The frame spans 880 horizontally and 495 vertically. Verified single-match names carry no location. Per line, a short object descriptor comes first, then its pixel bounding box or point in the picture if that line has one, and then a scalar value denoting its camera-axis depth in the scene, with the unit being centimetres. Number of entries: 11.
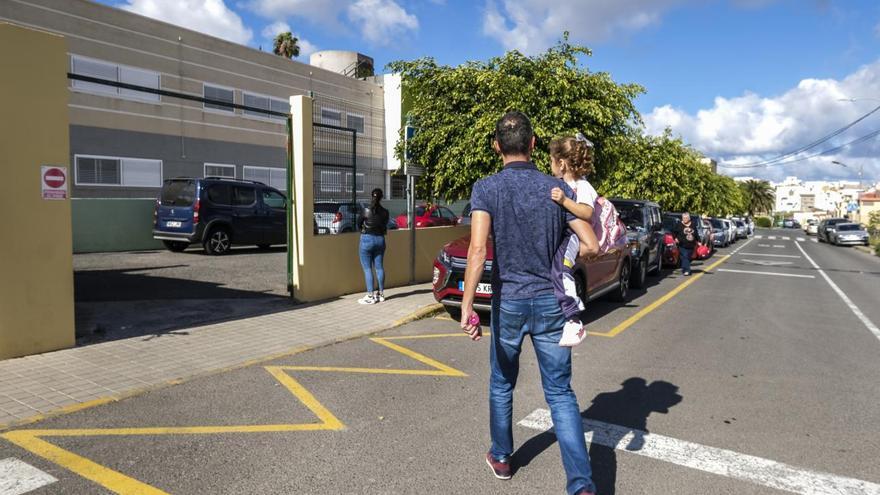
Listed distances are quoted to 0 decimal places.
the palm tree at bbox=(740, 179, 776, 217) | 9200
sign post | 1152
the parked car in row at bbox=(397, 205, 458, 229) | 1684
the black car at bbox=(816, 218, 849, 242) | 3944
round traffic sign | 596
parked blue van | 1530
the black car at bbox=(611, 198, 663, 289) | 1241
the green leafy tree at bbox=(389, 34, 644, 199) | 1180
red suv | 795
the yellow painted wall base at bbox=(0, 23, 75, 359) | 568
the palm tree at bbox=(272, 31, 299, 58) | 3925
